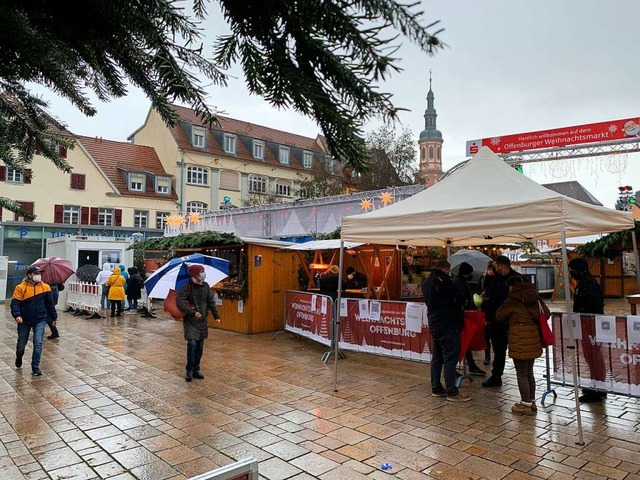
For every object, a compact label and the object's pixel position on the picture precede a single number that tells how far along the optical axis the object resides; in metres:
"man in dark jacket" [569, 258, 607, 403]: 5.63
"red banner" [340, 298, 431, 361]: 7.66
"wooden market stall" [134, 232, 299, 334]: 11.61
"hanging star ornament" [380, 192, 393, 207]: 13.71
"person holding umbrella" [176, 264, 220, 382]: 7.07
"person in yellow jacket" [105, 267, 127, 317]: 14.48
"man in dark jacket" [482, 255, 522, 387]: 6.64
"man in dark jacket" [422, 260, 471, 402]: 5.93
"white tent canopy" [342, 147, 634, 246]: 5.20
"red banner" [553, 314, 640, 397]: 5.27
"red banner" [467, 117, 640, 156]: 20.03
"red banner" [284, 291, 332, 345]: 9.04
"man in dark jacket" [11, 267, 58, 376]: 7.45
